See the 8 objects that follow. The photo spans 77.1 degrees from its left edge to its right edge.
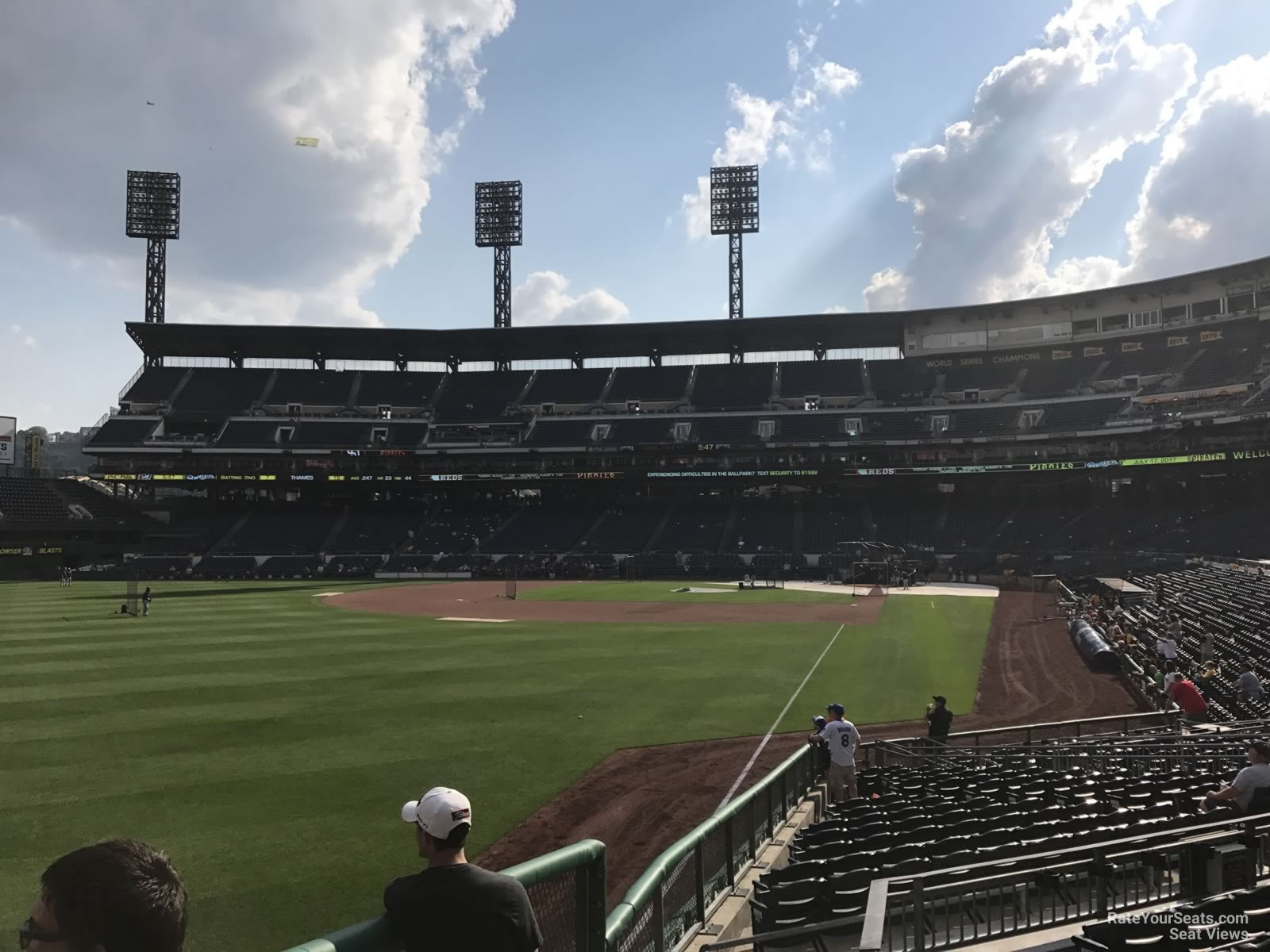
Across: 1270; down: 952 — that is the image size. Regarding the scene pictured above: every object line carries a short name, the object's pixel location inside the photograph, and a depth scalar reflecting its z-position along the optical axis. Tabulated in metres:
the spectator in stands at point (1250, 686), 16.94
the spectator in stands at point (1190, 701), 16.02
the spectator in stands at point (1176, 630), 24.12
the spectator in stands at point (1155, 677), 19.80
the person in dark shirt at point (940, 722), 14.76
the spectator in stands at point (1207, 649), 21.33
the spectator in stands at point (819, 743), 12.45
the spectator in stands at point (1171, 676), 17.67
